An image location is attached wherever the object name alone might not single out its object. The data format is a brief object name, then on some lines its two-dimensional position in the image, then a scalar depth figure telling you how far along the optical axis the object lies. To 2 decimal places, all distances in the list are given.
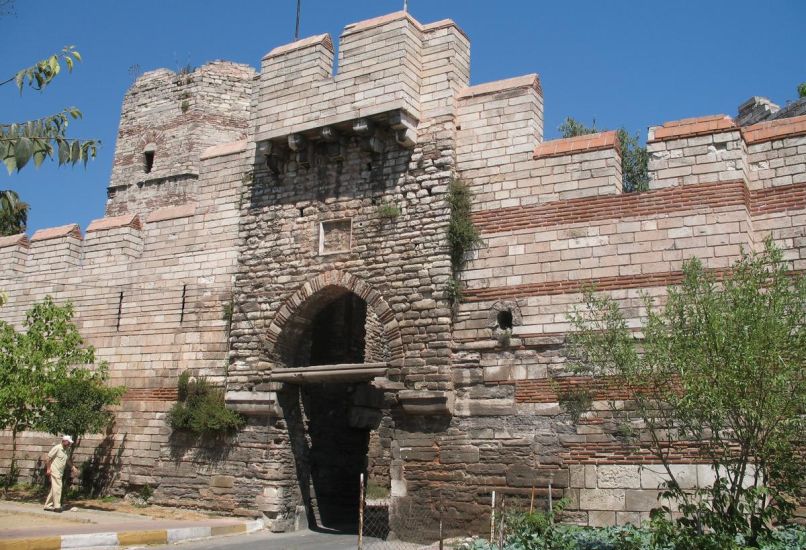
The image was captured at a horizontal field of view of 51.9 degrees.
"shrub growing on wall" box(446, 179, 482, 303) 12.07
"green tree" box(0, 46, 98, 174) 6.14
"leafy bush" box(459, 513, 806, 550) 7.77
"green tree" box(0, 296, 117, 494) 14.21
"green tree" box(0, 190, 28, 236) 26.62
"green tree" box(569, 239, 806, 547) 8.05
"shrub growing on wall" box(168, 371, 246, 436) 13.48
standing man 13.11
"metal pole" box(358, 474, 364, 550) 9.56
